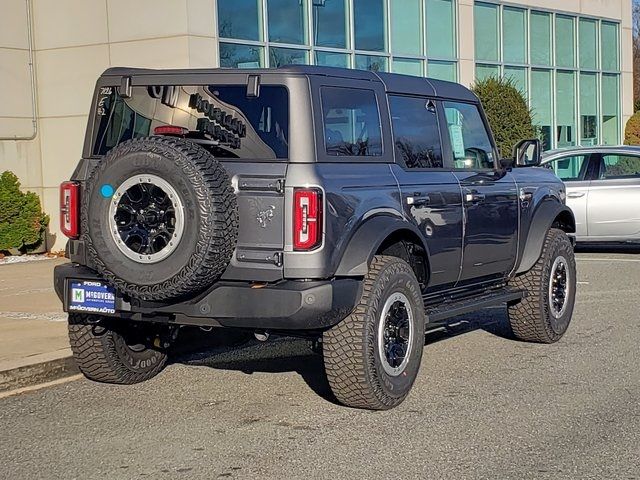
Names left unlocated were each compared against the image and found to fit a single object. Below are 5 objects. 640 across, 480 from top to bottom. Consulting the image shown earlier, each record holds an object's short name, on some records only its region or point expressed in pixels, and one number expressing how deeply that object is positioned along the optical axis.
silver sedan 14.96
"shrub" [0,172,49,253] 15.34
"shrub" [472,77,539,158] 19.77
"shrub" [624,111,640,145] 27.20
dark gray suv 5.87
